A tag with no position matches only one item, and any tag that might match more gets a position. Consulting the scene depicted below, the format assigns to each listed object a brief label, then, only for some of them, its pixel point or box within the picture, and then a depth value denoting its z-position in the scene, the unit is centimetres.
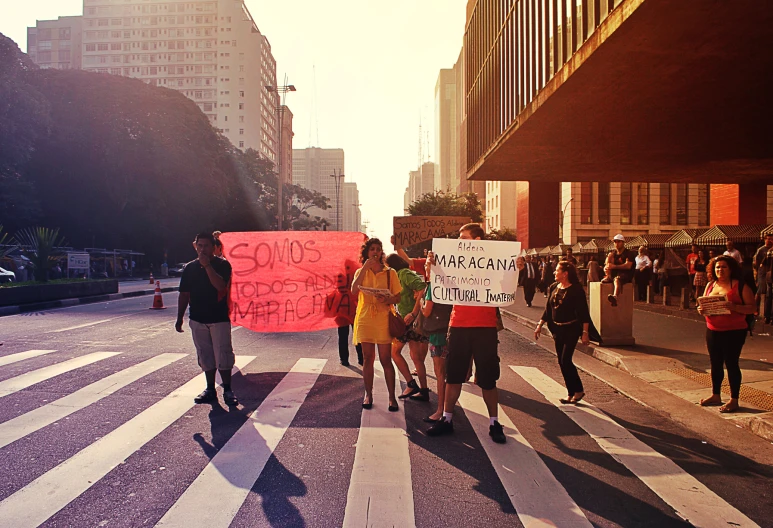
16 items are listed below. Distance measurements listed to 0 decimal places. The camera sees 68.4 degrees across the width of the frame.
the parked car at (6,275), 2834
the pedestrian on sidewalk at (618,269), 1079
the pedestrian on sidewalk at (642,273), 2105
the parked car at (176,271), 5612
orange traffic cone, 1816
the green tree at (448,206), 5391
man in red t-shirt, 530
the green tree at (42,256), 2134
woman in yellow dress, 605
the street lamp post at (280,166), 4703
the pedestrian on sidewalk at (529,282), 2205
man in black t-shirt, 648
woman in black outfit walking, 671
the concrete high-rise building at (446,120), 16309
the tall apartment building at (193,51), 11800
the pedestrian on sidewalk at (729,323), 621
